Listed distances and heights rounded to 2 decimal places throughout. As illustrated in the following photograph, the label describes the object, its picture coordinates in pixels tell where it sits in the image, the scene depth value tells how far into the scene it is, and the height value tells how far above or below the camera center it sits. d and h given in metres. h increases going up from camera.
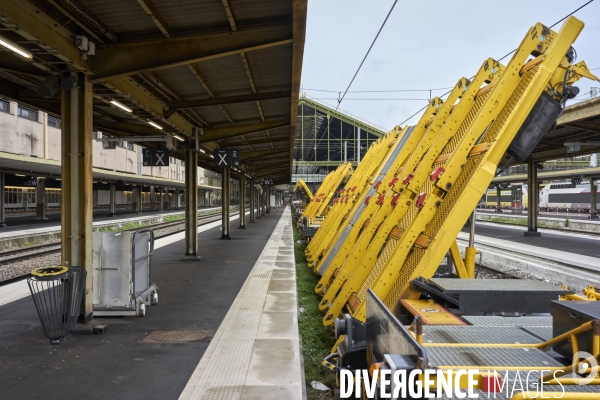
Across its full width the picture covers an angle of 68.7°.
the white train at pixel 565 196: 58.24 +0.43
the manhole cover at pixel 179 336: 6.38 -2.02
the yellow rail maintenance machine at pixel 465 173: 4.99 +0.34
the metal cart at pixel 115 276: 7.68 -1.31
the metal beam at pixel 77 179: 7.19 +0.37
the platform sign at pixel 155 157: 15.23 +1.57
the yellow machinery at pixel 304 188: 32.99 +1.03
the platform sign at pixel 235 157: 16.81 +1.70
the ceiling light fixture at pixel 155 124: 11.61 +2.08
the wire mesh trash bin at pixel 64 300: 6.20 -1.48
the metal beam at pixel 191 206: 14.91 -0.17
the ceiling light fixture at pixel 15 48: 5.66 +2.06
